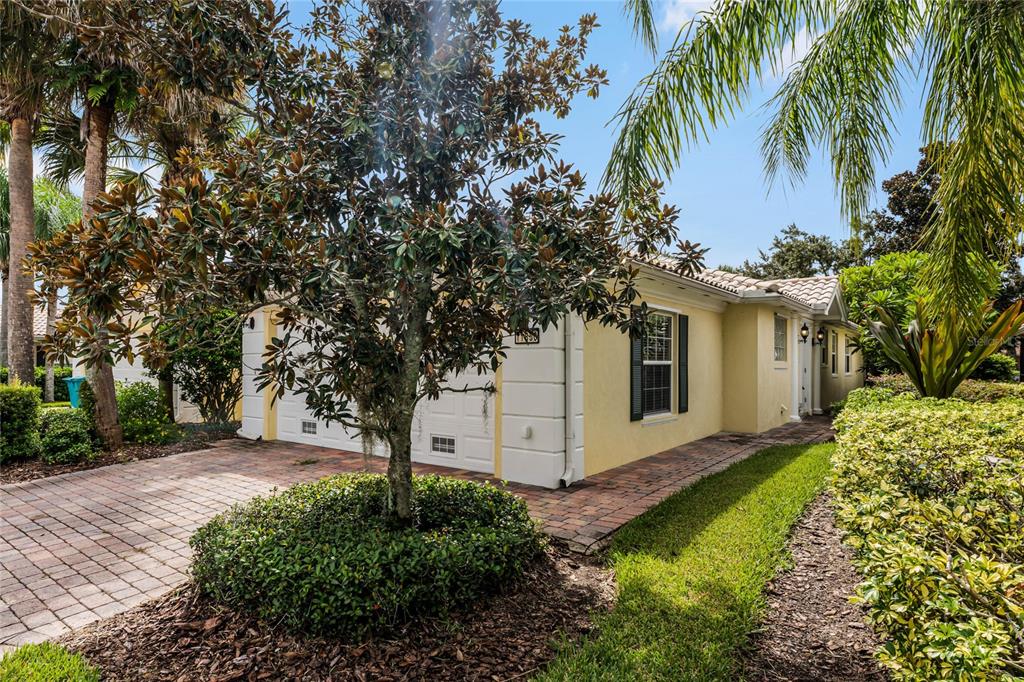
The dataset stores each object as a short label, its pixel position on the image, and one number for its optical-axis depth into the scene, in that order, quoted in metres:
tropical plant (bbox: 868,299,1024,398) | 7.82
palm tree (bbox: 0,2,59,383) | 7.90
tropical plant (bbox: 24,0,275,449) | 3.26
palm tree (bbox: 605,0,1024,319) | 4.27
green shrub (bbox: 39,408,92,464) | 8.09
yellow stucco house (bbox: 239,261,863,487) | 6.58
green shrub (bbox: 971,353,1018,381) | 16.34
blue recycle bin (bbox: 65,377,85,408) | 14.05
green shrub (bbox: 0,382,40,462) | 8.09
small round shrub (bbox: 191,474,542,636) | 3.13
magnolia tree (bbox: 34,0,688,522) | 2.82
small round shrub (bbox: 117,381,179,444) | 9.57
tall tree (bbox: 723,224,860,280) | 33.25
